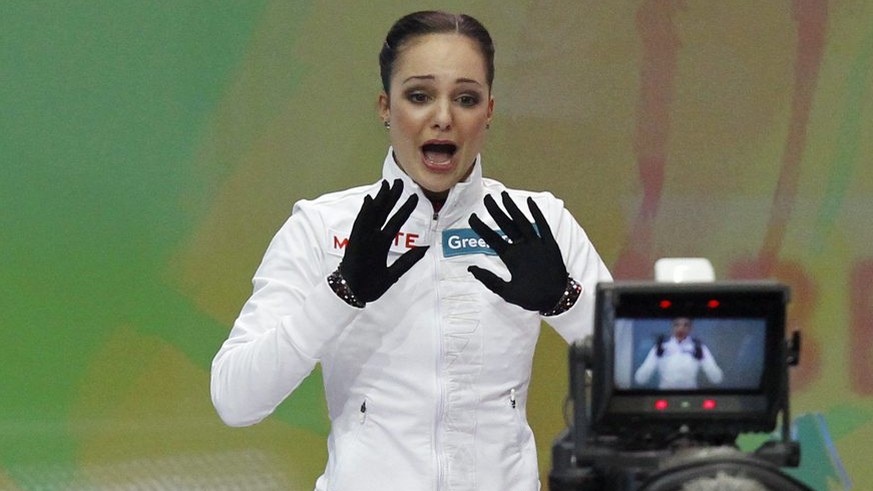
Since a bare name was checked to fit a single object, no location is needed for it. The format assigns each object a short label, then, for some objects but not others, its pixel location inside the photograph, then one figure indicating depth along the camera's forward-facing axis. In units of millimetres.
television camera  9644
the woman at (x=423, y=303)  9994
